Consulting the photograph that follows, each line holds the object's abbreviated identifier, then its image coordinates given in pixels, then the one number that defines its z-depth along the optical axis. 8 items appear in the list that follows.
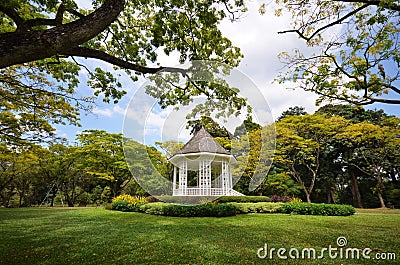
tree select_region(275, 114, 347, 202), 18.36
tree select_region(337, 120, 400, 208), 17.61
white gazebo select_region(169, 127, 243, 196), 15.23
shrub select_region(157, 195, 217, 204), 14.07
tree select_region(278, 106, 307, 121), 26.02
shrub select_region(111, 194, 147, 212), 13.48
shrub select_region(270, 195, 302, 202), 16.38
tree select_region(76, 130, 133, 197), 19.41
